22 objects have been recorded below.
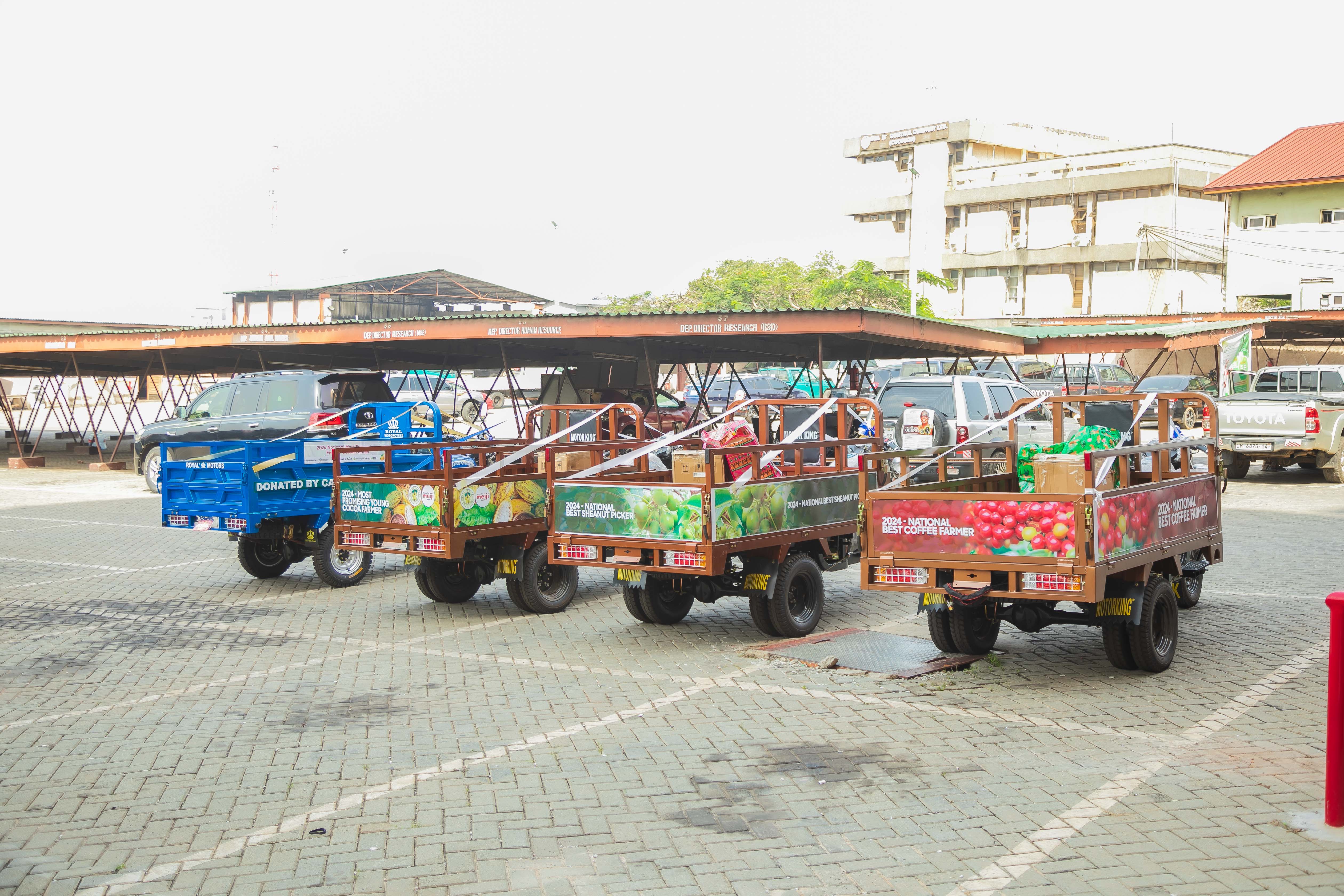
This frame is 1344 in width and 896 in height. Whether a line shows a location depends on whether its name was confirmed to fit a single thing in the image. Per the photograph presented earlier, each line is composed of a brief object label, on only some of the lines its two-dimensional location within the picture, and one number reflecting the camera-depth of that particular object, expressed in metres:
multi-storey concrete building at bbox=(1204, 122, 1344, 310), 46.03
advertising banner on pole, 25.09
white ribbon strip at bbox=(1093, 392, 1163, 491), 6.93
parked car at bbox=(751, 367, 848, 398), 27.82
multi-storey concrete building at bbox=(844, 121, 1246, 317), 59.81
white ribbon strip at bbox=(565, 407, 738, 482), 9.70
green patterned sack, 8.16
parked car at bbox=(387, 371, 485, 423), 24.64
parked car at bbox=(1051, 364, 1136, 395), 36.34
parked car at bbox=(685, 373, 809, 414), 34.94
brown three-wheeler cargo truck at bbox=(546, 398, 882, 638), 8.48
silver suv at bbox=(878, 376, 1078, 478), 16.22
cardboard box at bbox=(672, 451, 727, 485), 9.18
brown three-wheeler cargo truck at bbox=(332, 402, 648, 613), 9.91
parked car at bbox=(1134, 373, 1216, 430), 28.03
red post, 4.82
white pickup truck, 19.52
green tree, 56.91
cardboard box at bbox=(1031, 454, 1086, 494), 7.31
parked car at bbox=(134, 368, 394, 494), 18.02
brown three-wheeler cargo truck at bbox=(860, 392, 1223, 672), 6.77
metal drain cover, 7.93
